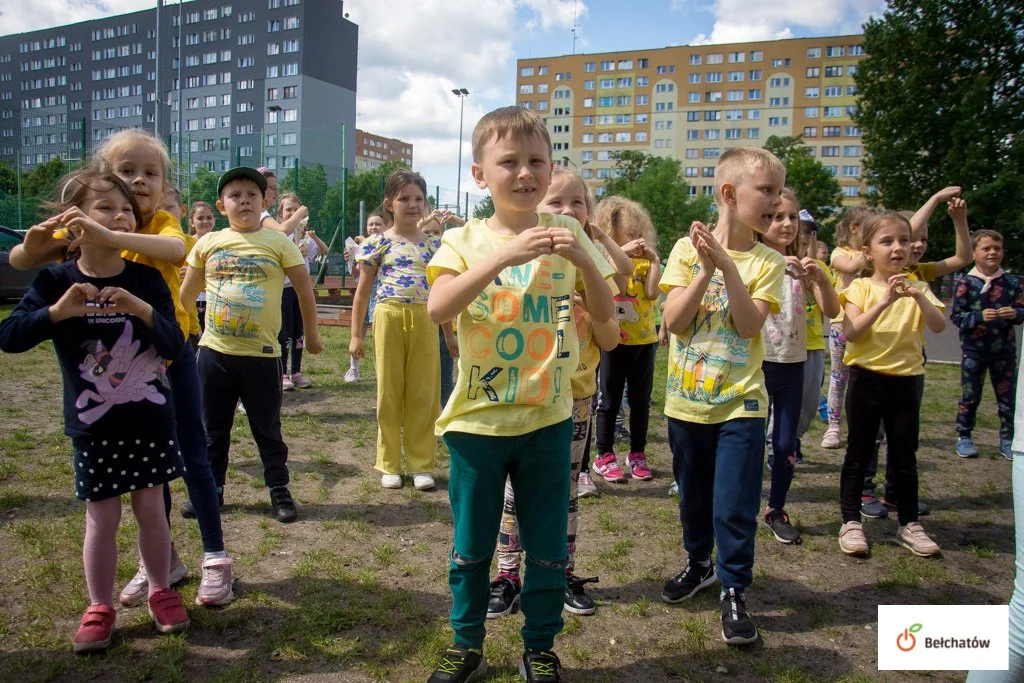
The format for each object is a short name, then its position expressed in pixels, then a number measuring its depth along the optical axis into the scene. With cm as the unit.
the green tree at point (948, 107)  2991
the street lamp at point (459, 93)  5504
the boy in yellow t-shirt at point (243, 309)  410
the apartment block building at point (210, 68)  7425
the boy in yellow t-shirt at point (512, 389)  239
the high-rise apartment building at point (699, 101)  8962
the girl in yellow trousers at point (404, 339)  488
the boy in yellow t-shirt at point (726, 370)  298
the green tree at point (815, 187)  5756
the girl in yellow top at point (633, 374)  532
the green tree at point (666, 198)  6406
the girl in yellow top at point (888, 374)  402
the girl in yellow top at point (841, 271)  481
